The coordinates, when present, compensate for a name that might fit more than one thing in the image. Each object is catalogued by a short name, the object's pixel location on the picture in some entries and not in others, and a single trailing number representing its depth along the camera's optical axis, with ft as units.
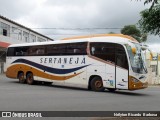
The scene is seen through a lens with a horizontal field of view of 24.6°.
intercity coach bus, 69.97
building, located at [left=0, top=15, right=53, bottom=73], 187.21
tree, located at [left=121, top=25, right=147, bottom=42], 168.51
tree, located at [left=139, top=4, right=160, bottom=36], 29.86
